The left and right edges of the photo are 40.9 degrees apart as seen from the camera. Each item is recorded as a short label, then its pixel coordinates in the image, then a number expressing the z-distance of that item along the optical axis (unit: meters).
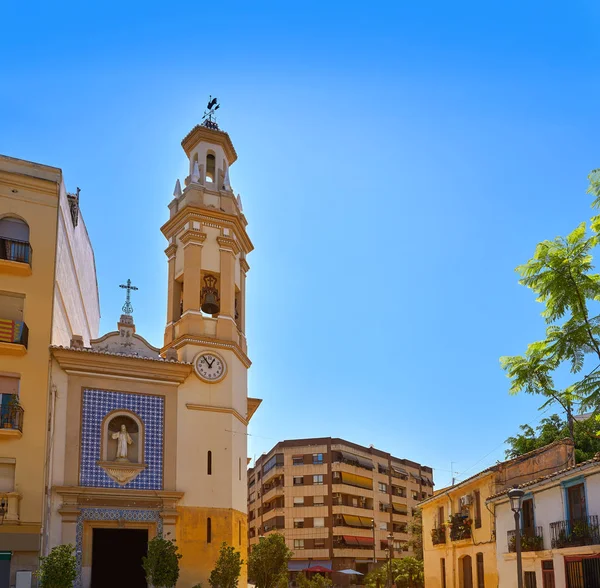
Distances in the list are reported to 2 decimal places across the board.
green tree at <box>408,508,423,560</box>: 54.12
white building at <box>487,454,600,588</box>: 20.92
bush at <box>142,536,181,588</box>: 24.48
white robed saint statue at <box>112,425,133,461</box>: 26.50
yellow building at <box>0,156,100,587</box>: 23.22
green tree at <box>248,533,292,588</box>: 27.39
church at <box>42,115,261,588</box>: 25.61
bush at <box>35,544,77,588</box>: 21.80
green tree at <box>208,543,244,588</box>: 25.20
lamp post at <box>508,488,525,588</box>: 17.22
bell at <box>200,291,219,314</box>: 30.45
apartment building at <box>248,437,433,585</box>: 67.12
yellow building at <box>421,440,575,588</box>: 28.61
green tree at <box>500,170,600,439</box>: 15.63
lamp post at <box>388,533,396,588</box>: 41.91
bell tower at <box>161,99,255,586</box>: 27.19
